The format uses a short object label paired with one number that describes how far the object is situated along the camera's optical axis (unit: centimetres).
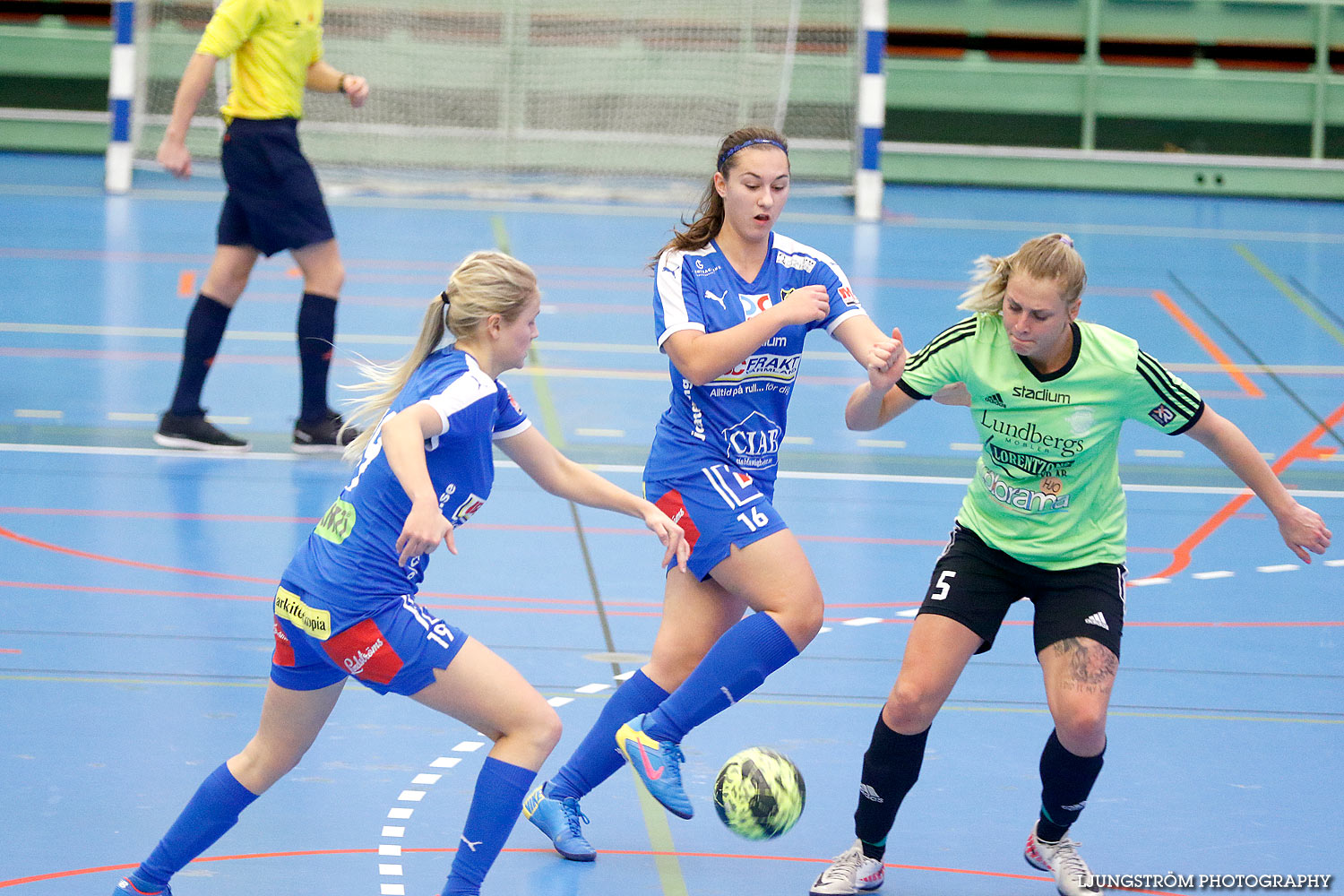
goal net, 2942
